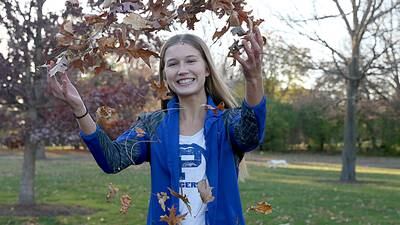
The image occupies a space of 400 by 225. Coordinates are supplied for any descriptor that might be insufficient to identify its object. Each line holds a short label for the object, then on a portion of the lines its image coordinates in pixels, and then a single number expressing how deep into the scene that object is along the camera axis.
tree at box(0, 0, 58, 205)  9.95
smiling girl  2.32
